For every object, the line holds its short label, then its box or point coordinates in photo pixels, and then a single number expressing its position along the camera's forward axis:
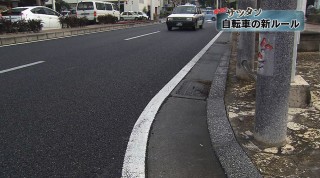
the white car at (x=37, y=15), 17.10
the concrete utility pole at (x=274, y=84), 2.85
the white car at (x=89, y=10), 27.38
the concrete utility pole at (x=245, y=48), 5.41
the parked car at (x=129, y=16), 43.44
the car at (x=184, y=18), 20.38
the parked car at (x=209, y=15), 44.10
